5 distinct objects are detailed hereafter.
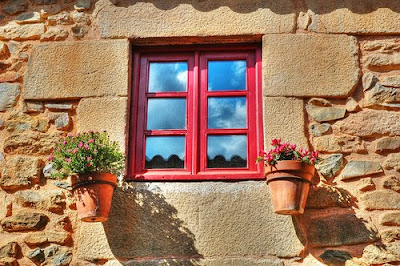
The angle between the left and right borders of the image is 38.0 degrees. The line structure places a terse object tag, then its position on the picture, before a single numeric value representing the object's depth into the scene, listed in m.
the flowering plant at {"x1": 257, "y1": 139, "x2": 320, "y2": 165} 3.38
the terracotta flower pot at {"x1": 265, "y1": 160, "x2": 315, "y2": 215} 3.31
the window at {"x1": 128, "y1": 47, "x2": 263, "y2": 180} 3.76
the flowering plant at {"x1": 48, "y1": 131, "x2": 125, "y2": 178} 3.34
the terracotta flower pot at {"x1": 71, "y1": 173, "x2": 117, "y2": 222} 3.33
